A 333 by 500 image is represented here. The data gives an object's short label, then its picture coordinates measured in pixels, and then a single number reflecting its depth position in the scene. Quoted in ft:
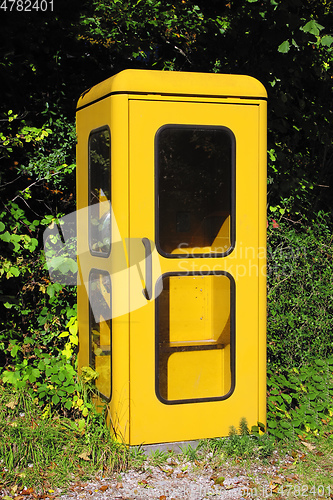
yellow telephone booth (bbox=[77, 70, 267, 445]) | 11.22
